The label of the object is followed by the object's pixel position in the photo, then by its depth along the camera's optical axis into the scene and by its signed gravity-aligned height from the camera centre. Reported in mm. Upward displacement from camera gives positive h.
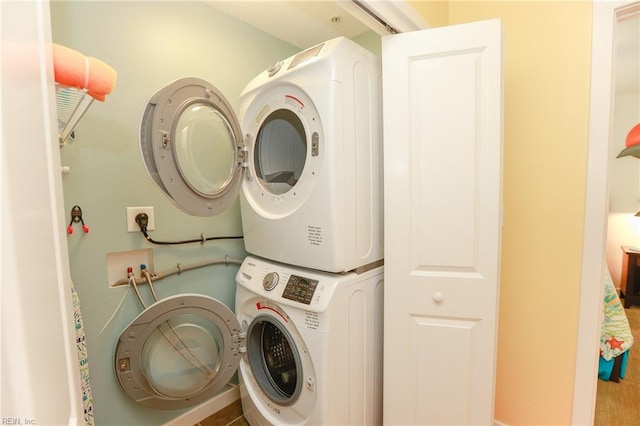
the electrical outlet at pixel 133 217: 1378 -112
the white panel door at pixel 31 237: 258 -46
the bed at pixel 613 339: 1796 -1005
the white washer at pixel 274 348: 1123 -711
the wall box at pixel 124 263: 1343 -343
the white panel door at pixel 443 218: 1066 -125
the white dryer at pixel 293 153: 985 +159
